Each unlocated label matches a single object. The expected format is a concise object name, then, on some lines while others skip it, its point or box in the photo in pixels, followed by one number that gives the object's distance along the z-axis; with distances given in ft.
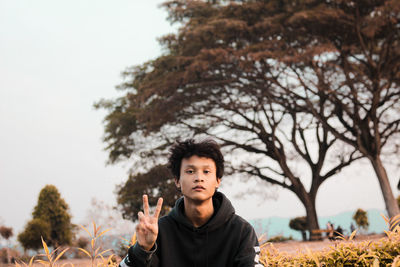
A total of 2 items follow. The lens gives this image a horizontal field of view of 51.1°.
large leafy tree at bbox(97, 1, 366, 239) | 48.91
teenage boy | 7.43
